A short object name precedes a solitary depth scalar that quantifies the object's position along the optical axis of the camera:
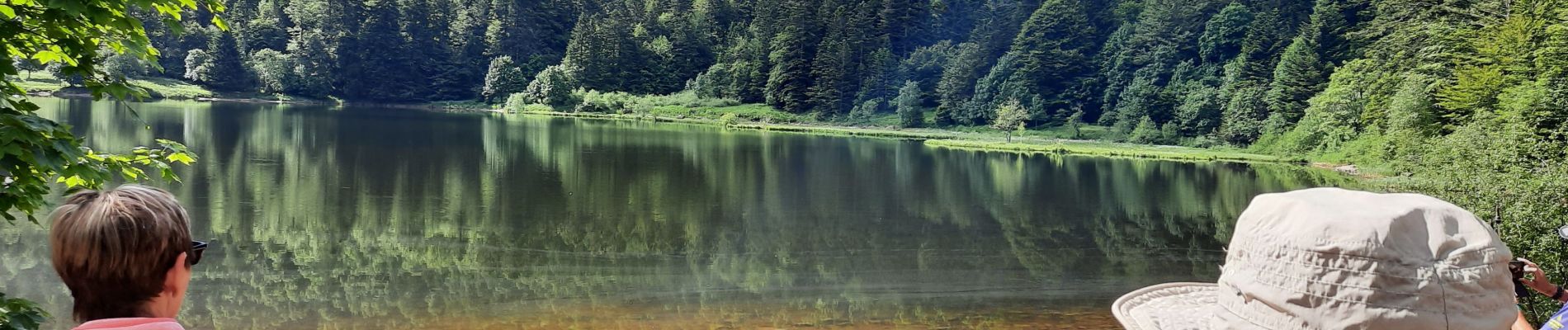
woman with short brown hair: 2.03
